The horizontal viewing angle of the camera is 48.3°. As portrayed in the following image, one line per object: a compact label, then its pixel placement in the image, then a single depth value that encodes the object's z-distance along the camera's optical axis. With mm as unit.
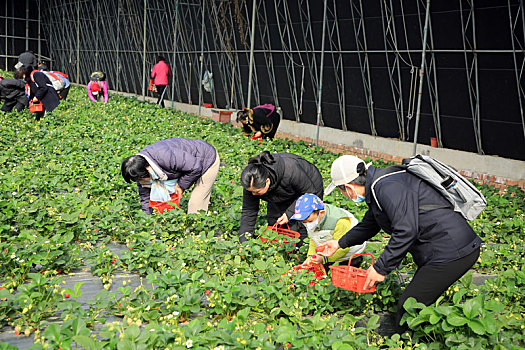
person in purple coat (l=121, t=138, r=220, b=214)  5156
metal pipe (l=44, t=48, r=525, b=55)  9828
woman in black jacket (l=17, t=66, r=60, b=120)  10961
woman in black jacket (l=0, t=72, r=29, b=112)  12445
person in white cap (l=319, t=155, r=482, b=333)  3098
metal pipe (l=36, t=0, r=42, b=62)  33853
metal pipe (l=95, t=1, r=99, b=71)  27428
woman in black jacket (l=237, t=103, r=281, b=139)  10922
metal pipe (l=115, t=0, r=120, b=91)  23766
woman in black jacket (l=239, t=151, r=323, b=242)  4508
